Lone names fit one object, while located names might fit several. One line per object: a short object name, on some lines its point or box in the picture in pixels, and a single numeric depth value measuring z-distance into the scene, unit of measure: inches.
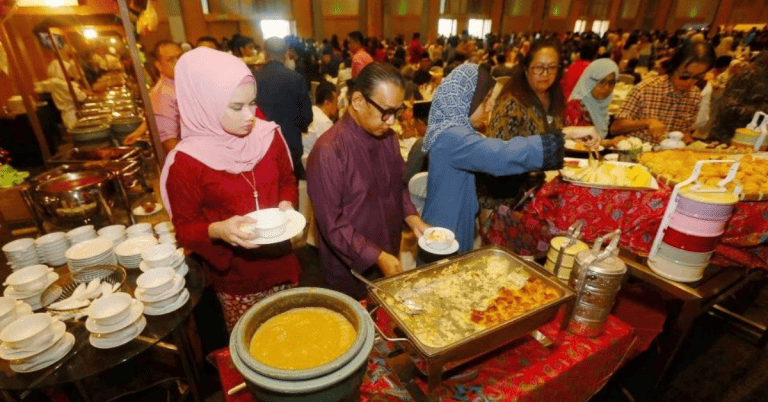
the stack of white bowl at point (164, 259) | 65.1
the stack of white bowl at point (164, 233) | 81.0
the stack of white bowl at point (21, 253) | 70.1
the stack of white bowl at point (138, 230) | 80.9
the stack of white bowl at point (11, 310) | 52.0
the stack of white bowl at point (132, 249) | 72.2
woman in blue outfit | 64.4
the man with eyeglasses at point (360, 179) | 59.1
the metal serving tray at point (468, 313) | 39.3
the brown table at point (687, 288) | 60.4
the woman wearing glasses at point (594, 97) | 129.5
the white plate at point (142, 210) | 137.4
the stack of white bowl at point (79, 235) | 76.7
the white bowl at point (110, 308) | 52.1
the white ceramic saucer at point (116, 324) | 52.2
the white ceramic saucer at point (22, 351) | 46.9
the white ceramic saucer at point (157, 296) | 58.5
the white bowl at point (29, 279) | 60.2
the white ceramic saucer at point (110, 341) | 52.7
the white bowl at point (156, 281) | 58.3
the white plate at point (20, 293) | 59.9
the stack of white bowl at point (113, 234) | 77.9
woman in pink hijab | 54.6
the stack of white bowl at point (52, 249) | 73.5
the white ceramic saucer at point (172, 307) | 59.4
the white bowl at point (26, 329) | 46.7
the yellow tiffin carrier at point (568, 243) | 56.6
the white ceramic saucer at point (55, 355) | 48.3
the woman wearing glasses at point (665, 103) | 117.8
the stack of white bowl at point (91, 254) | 67.6
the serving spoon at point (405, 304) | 45.8
